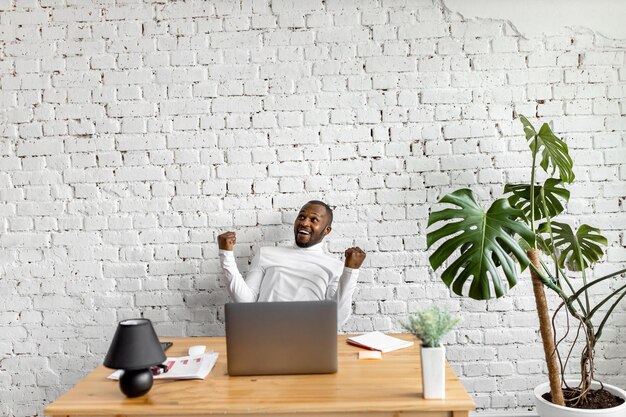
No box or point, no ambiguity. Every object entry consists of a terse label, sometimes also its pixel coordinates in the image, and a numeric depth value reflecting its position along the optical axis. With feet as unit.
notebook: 7.48
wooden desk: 5.61
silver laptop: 6.34
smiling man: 8.93
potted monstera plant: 7.16
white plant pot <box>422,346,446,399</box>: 5.67
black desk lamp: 5.74
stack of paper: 6.44
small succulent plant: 5.62
